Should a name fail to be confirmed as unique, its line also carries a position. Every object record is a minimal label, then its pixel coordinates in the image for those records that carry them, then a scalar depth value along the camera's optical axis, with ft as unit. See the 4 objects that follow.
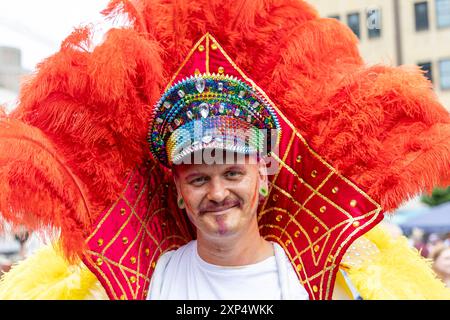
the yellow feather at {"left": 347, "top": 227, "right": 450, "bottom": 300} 6.04
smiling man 5.72
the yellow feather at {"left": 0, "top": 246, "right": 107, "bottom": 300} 6.12
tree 50.29
